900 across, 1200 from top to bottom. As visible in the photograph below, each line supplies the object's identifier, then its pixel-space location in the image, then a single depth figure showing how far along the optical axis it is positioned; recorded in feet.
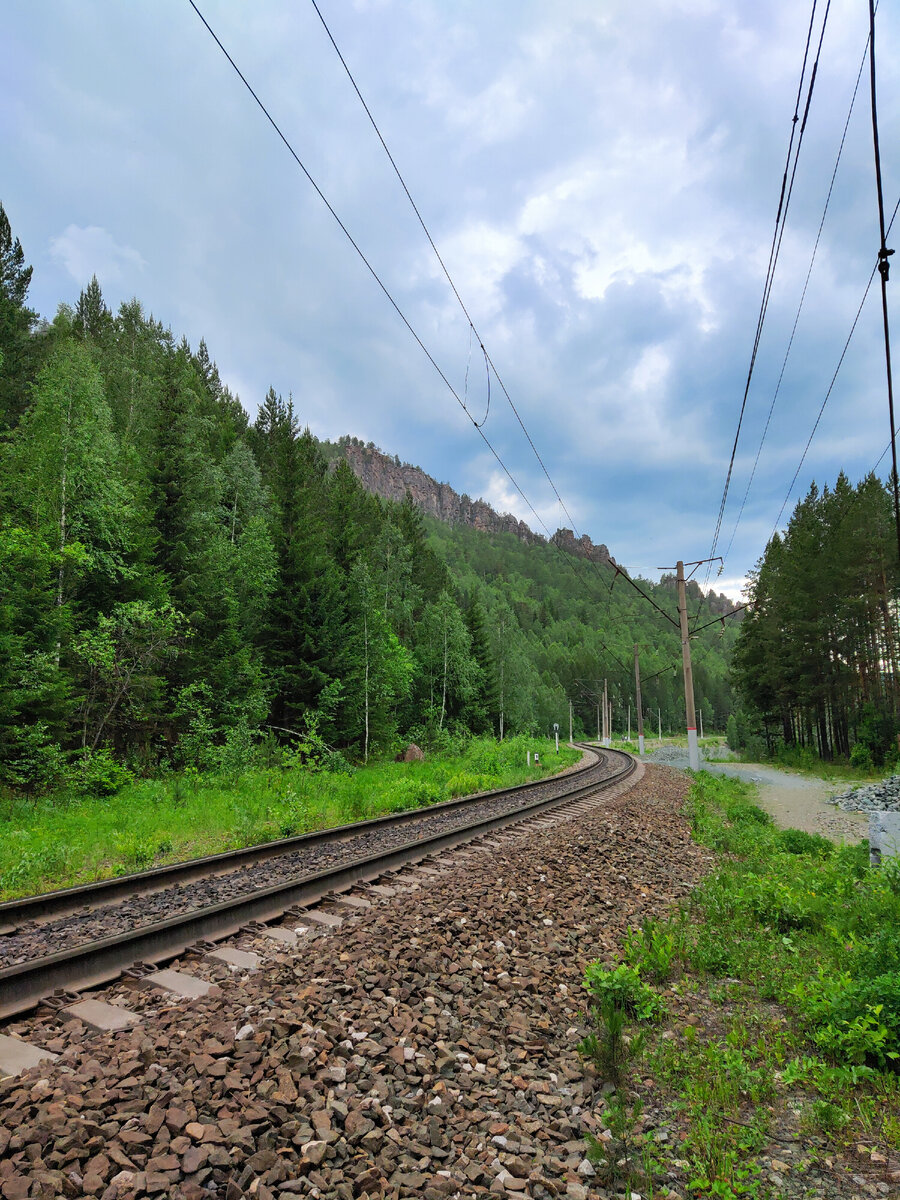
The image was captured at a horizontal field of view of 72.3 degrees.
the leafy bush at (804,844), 36.21
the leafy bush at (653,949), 16.96
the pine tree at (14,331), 82.12
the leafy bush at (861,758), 103.35
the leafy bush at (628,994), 14.62
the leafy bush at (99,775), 48.85
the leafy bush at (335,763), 69.41
